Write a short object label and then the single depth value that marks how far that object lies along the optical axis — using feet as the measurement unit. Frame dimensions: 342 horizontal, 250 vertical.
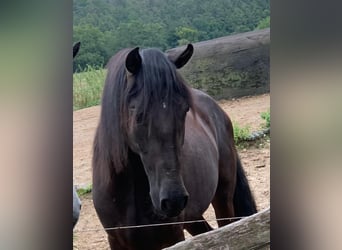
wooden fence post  7.50
